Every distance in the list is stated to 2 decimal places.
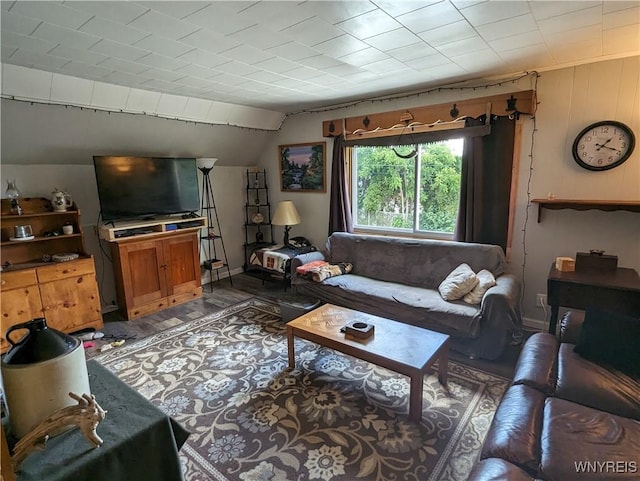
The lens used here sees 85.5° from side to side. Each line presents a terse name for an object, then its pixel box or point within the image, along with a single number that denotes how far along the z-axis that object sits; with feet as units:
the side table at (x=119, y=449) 3.04
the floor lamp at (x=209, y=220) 15.02
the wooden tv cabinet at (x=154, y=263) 12.17
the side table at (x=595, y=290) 7.77
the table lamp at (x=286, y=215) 15.40
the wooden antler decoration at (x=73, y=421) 3.09
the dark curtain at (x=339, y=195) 14.16
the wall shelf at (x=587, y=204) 8.64
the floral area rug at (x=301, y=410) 6.03
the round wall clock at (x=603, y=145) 8.90
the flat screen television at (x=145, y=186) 11.78
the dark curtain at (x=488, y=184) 10.68
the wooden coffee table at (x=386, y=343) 6.91
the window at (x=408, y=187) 12.12
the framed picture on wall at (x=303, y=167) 15.23
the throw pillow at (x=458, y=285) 9.83
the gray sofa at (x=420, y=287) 8.86
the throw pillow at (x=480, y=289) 9.57
